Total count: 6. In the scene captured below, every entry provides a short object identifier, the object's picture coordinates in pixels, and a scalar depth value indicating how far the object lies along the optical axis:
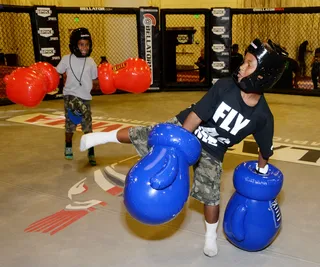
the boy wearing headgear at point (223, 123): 1.96
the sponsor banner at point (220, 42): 7.85
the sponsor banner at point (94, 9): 7.50
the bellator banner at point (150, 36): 7.88
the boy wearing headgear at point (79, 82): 3.71
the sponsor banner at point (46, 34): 7.16
